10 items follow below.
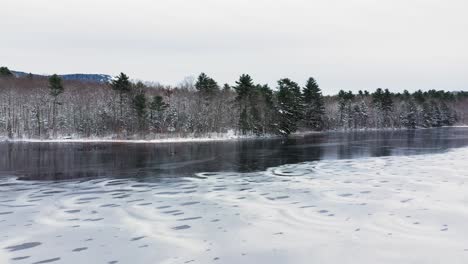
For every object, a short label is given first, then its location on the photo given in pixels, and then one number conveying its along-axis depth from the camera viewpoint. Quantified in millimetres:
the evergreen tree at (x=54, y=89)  89500
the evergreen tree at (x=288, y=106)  96312
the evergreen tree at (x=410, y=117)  146625
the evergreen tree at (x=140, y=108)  85000
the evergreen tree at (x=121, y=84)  89062
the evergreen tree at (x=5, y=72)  110875
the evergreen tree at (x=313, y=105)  117188
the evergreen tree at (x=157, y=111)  87000
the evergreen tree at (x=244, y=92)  94000
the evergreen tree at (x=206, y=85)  96875
